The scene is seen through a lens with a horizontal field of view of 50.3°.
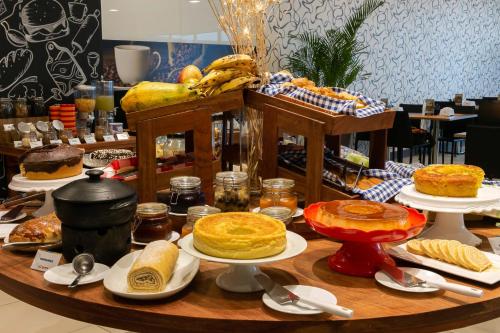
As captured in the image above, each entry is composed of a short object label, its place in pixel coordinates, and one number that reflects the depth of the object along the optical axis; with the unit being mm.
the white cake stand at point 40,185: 1760
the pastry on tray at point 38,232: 1490
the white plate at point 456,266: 1278
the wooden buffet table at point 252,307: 1101
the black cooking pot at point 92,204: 1283
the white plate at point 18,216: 1778
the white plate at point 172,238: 1513
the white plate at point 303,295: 1117
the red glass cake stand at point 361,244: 1294
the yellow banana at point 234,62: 1887
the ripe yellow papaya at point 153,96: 1744
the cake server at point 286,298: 1061
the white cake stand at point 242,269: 1200
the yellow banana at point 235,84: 1859
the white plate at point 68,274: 1258
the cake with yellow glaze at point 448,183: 1591
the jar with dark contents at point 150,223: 1499
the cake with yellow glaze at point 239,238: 1178
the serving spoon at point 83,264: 1279
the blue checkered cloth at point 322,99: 1747
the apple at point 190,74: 2059
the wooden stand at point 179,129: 1717
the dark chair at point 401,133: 7164
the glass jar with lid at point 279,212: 1546
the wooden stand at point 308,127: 1719
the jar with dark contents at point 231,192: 1654
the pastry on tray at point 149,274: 1162
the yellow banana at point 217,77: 1832
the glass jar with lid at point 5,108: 4457
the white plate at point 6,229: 1630
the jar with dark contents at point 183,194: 1661
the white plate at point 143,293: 1155
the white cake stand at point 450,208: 1537
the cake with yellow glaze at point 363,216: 1316
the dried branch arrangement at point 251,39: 1896
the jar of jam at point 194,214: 1511
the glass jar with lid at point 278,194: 1669
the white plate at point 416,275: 1221
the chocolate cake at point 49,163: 1799
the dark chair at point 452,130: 8991
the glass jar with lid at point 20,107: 4586
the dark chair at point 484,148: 5570
